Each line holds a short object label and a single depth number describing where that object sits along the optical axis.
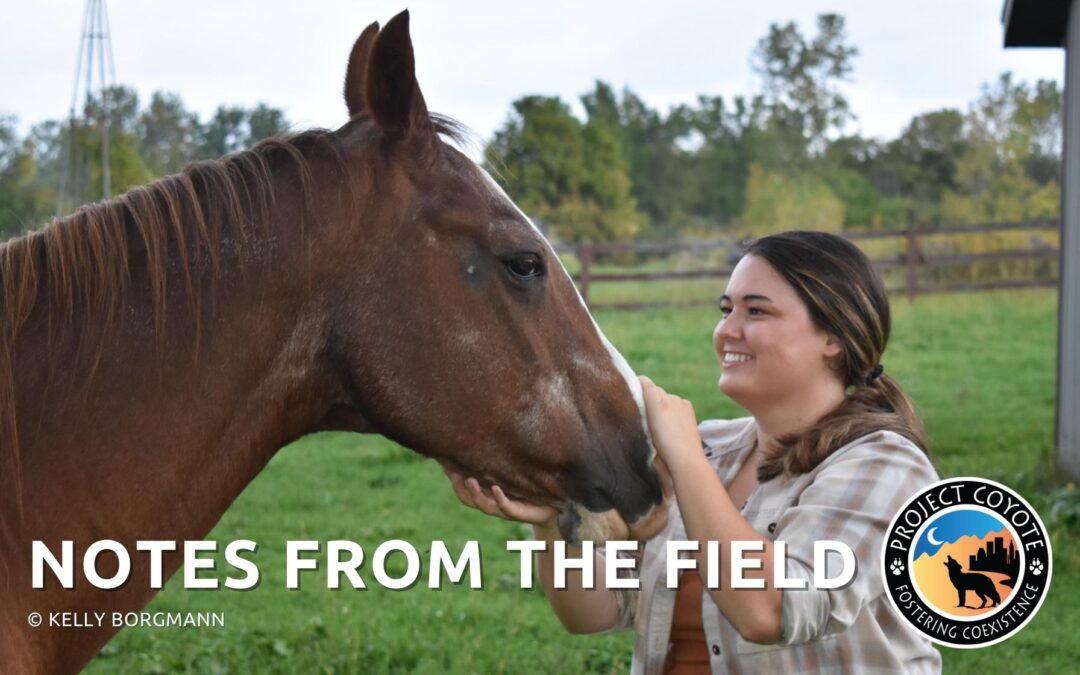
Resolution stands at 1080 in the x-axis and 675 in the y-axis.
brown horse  2.09
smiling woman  2.24
